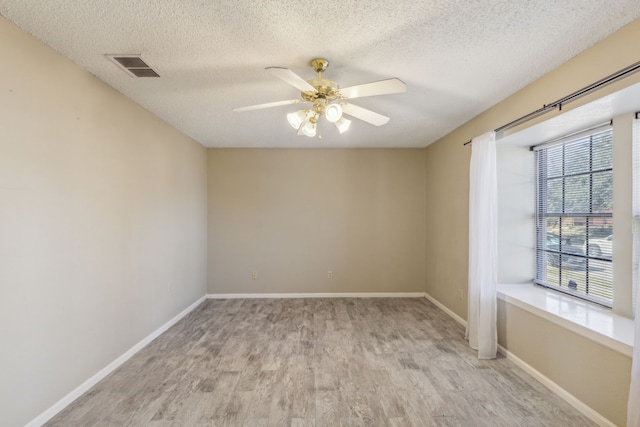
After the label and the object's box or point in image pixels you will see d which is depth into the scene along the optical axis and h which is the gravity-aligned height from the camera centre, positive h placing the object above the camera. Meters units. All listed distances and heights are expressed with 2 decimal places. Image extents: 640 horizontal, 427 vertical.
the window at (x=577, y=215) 2.68 -0.02
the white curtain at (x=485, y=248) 3.00 -0.35
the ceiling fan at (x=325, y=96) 1.98 +0.81
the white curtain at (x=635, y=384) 1.67 -0.93
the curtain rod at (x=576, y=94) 1.78 +0.82
